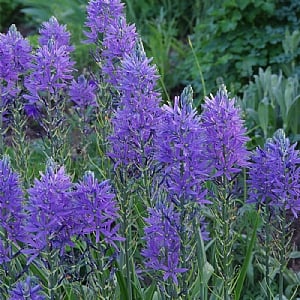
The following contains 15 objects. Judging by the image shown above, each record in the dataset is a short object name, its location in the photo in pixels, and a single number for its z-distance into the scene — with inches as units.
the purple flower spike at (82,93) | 130.8
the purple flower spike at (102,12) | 117.3
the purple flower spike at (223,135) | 90.1
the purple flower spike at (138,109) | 93.8
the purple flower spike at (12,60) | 113.4
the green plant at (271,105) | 177.5
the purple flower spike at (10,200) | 91.0
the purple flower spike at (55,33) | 122.4
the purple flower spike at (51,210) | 84.6
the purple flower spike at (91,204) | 87.1
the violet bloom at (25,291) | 85.5
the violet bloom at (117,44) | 111.7
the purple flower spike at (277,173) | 96.7
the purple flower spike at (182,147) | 87.2
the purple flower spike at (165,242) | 92.0
